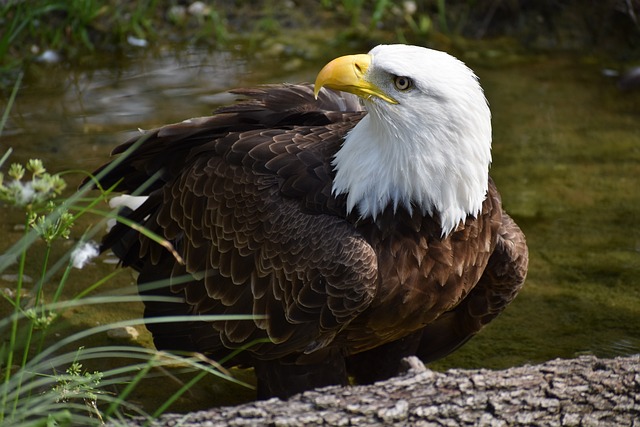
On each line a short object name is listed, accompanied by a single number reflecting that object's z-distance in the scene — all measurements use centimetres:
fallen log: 611
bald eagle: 684
